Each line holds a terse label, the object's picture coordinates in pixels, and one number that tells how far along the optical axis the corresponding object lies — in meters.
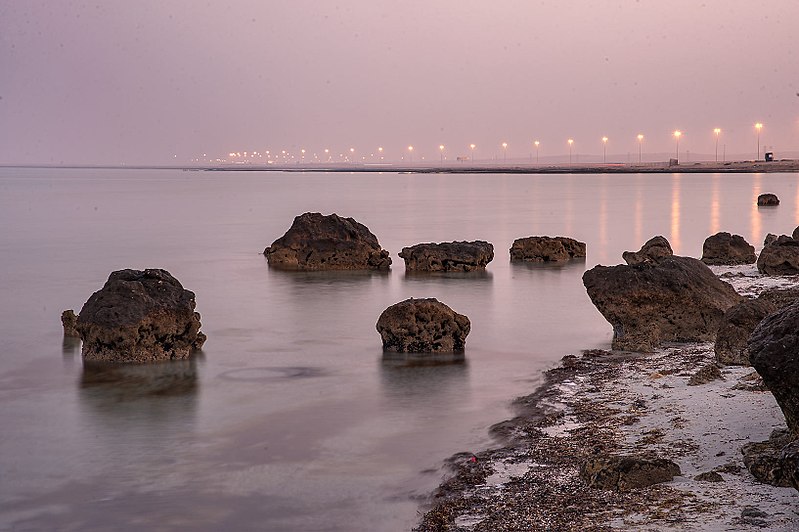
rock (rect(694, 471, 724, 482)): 6.96
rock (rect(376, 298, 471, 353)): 12.55
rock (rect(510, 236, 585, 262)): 24.23
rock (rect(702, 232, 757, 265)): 22.14
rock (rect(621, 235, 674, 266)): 21.69
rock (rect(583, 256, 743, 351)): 12.77
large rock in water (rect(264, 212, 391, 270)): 22.77
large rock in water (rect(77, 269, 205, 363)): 12.20
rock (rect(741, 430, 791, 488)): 6.58
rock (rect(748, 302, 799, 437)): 6.68
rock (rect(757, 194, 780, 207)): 51.03
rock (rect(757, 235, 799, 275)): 19.36
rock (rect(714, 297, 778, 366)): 10.88
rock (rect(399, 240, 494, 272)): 21.92
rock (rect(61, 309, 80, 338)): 14.28
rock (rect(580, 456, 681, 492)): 6.96
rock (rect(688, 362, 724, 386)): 10.16
